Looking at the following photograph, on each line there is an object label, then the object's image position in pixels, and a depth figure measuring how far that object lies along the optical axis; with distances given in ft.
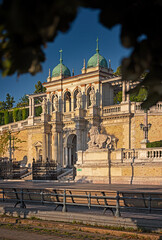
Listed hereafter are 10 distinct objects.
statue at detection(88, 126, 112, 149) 92.38
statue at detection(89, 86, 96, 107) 127.85
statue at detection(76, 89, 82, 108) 132.87
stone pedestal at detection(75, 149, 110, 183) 88.84
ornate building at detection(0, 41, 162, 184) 120.98
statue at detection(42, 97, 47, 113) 143.64
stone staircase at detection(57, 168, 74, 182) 105.23
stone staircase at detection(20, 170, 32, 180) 124.66
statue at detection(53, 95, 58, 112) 141.33
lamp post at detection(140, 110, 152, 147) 92.17
